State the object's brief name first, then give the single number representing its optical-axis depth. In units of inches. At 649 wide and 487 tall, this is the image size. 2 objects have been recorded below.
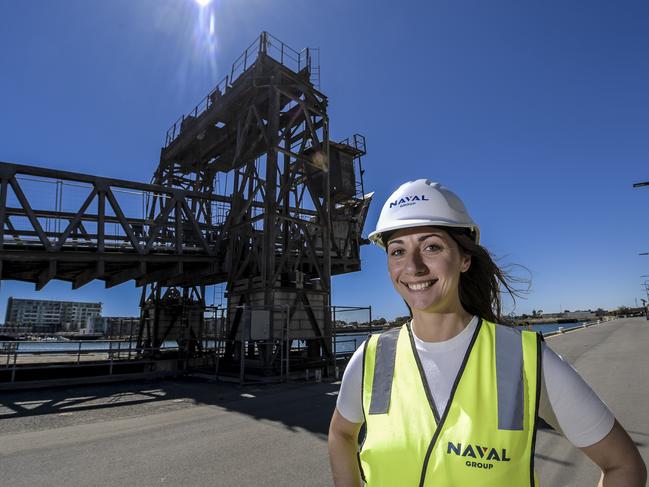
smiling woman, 53.3
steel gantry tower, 540.4
